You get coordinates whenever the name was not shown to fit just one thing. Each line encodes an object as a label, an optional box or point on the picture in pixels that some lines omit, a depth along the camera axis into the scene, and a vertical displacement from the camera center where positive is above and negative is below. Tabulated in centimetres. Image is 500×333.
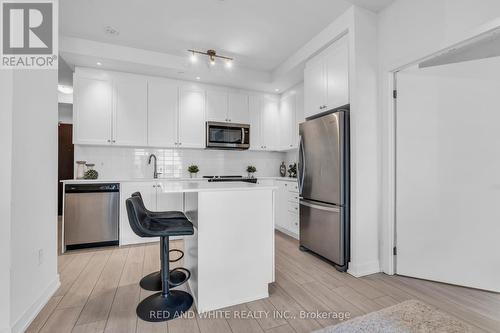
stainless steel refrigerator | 265 -21
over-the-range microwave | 425 +57
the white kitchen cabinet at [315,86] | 313 +108
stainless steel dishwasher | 329 -63
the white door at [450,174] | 208 -6
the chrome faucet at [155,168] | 415 +0
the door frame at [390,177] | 259 -10
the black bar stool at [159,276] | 227 -105
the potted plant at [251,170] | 479 -4
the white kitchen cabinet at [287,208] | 378 -65
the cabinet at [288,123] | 441 +83
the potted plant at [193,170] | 429 -3
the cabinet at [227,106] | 435 +111
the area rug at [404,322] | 165 -107
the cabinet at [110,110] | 363 +88
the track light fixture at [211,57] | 347 +161
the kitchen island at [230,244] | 188 -61
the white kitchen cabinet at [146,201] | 350 -49
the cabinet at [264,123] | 467 +86
